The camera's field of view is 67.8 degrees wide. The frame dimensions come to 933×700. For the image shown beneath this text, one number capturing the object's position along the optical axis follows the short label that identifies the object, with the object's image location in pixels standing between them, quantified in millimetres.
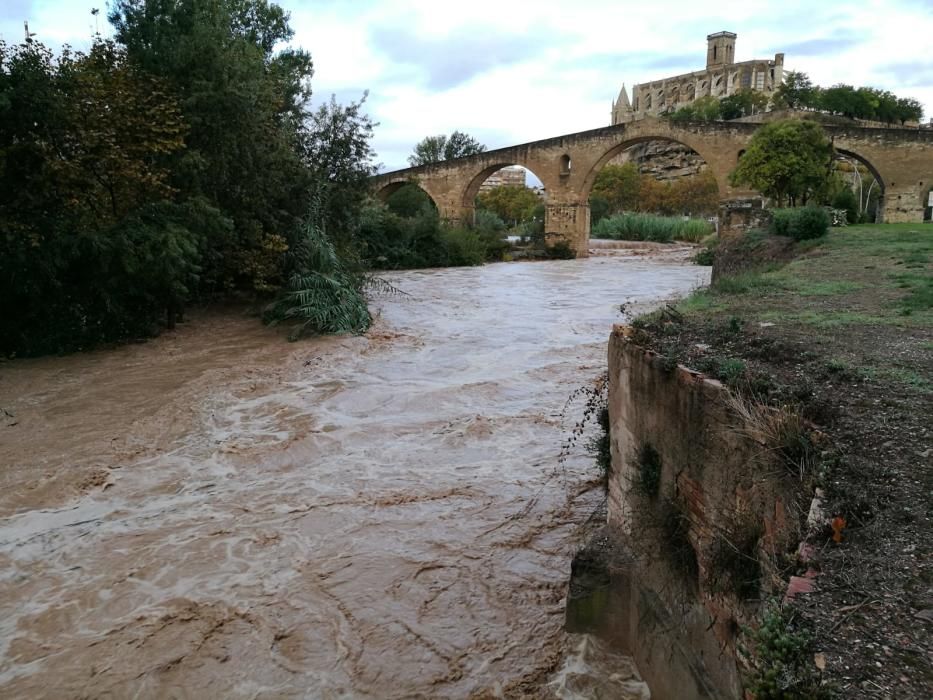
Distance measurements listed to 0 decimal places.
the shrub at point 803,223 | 11578
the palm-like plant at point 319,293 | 13039
